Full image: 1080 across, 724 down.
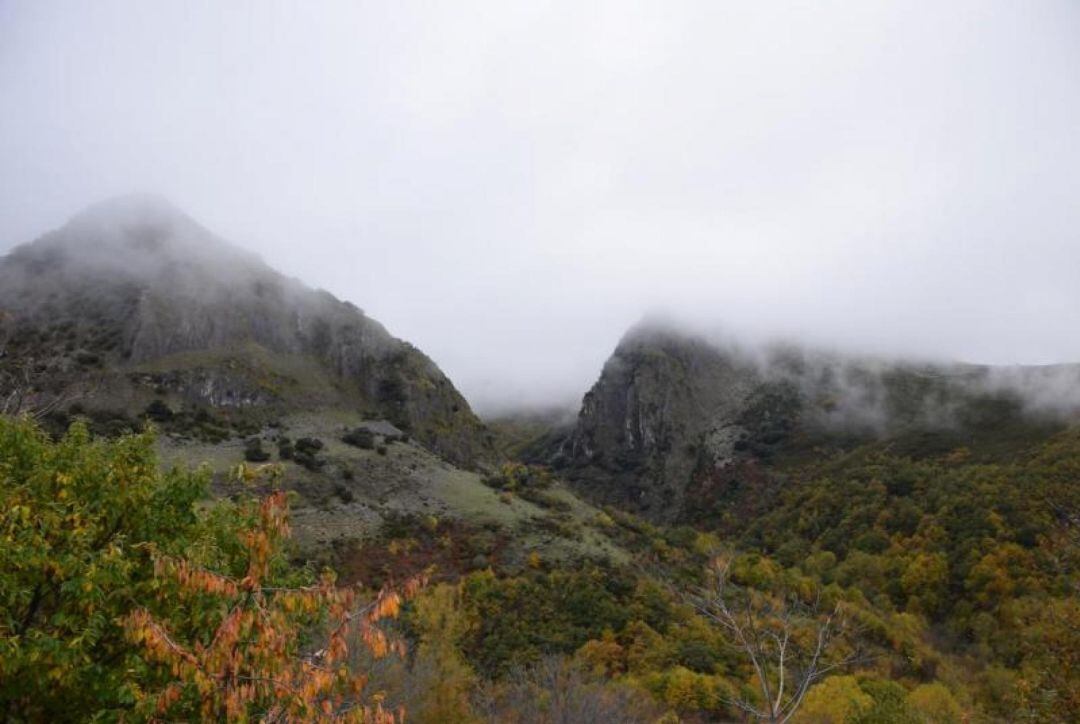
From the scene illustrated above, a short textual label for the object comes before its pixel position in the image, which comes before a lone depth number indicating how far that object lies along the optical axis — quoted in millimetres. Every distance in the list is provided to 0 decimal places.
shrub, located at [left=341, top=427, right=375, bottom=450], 89875
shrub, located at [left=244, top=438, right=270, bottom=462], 75000
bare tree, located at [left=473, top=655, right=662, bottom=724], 24125
